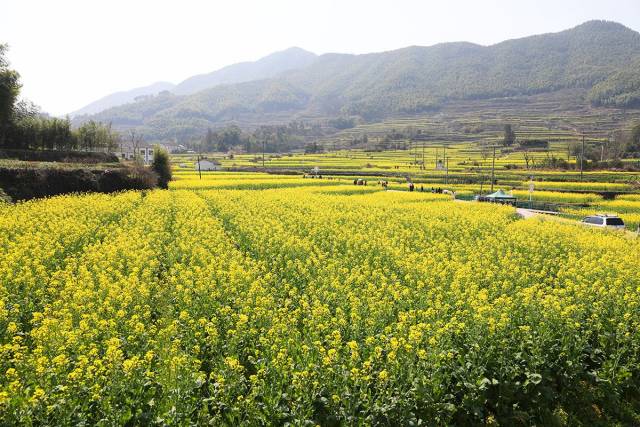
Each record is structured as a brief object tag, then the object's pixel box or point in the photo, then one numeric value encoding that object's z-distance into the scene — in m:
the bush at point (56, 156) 45.65
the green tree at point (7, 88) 46.25
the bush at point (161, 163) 51.00
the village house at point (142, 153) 85.69
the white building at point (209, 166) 87.31
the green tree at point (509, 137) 129.81
